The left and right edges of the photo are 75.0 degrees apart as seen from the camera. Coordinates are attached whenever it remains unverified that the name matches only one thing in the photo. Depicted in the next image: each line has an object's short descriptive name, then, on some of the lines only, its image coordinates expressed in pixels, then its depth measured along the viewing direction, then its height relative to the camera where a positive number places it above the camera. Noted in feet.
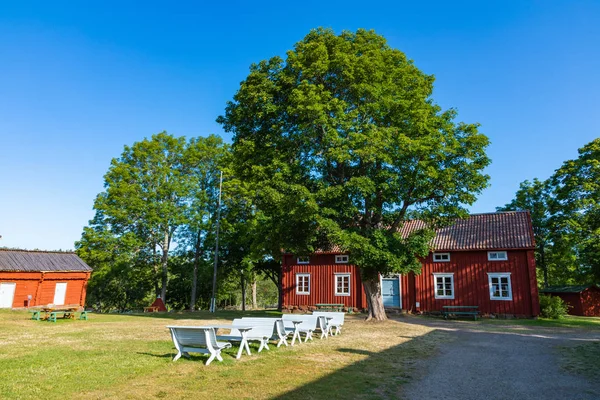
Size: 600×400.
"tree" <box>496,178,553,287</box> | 105.09 +22.54
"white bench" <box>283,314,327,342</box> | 34.58 -3.45
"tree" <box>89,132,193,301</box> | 105.70 +24.02
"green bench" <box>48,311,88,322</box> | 59.02 -5.05
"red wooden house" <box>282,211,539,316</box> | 71.92 +2.34
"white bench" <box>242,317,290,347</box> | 30.48 -3.11
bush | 68.85 -3.05
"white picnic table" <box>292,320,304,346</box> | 33.93 -3.76
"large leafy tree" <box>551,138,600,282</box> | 86.43 +18.60
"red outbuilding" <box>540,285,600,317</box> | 83.51 -1.82
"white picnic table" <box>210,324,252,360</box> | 26.43 -3.67
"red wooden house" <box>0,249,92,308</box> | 83.25 +0.61
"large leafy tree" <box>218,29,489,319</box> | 50.98 +17.84
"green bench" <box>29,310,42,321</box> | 57.33 -5.06
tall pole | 89.13 -4.56
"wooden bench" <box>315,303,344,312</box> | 83.20 -4.37
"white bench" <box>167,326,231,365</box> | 24.49 -3.58
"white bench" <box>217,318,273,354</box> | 28.75 -3.72
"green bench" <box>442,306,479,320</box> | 71.04 -4.16
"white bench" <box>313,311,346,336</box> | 40.96 -3.50
